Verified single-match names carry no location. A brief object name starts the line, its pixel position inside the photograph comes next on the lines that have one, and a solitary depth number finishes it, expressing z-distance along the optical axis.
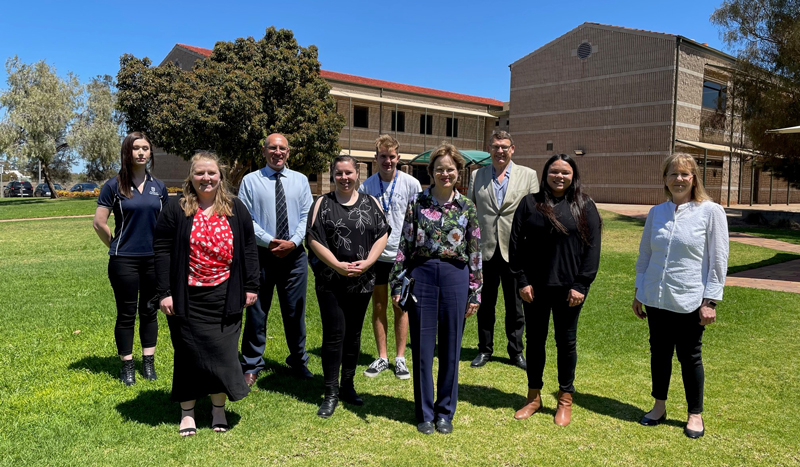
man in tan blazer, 5.10
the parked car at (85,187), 44.00
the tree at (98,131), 39.59
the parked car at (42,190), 48.94
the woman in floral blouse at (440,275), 3.85
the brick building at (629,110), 31.33
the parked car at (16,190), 48.69
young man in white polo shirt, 4.88
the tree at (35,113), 37.47
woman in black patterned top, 4.07
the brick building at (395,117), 37.56
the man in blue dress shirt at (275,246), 4.69
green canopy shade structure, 22.20
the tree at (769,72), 21.89
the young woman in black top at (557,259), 3.94
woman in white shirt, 3.73
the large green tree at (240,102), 27.02
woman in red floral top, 3.62
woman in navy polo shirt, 4.46
